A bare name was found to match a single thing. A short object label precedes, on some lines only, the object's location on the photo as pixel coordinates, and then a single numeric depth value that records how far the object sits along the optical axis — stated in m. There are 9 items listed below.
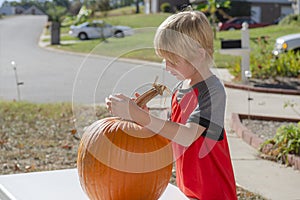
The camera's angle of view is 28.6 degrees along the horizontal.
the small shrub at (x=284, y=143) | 6.01
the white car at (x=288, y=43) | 15.02
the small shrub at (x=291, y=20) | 31.21
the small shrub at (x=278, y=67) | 12.71
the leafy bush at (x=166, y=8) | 48.56
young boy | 2.39
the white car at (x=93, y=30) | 33.72
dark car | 38.81
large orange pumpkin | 2.43
